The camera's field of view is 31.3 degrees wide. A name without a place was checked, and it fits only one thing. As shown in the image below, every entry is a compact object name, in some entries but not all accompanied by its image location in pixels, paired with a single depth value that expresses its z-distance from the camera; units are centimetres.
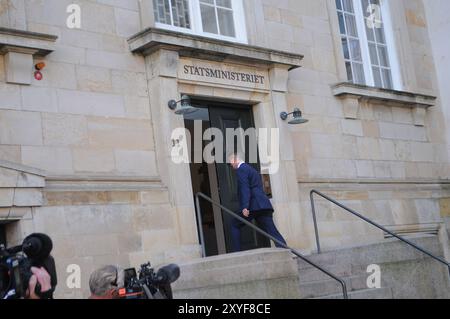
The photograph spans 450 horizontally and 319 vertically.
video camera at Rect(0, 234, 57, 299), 570
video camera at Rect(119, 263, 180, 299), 651
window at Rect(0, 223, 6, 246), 900
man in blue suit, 1084
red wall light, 938
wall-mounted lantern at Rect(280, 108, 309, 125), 1160
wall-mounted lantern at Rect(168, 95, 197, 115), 1016
